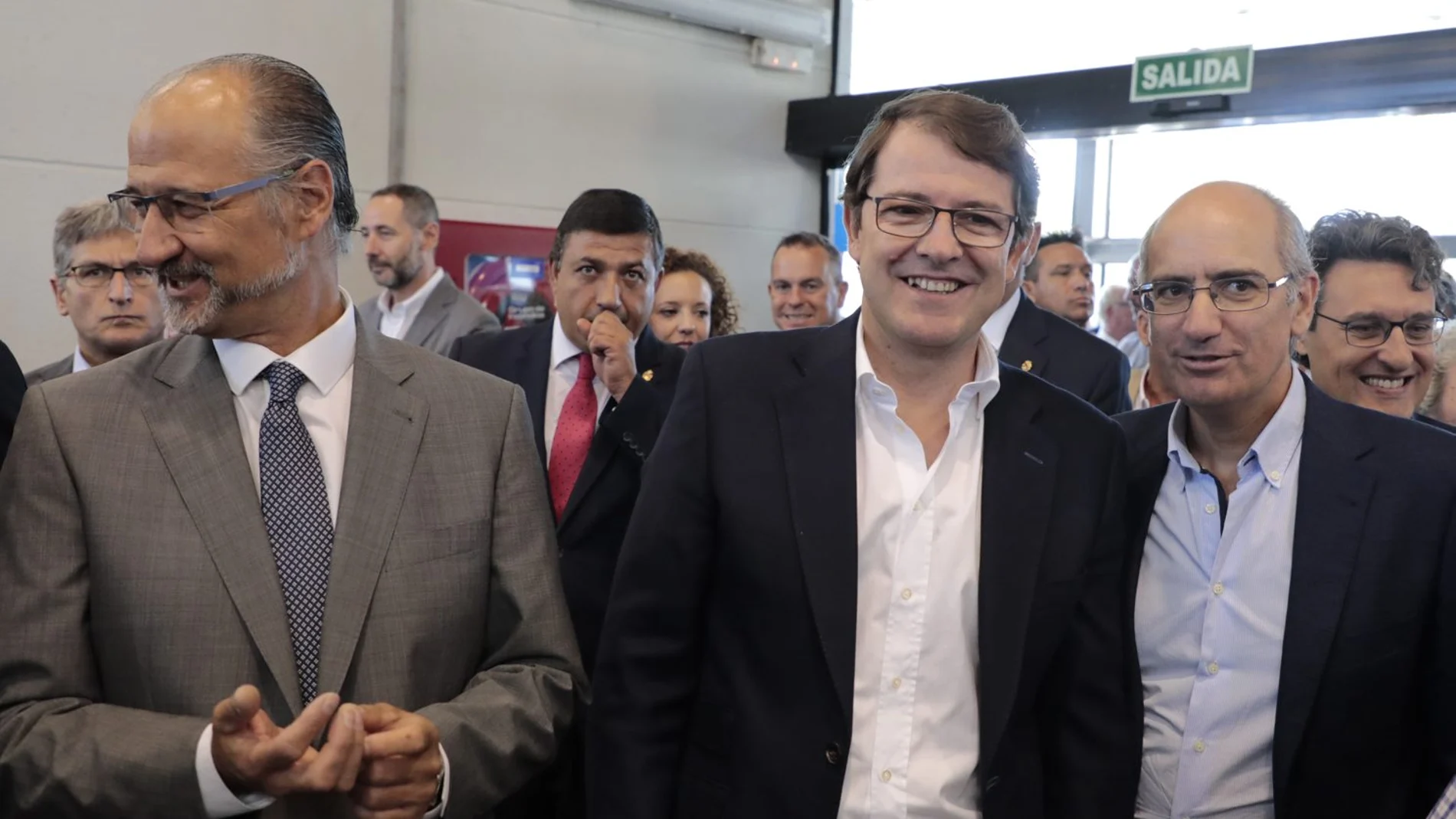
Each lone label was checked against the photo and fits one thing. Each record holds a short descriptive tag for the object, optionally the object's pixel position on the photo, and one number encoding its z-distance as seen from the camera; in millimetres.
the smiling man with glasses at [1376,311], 2551
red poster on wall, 7446
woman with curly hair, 4574
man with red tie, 2586
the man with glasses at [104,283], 3186
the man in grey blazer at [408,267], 5500
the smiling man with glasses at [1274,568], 1872
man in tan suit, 1531
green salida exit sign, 6473
